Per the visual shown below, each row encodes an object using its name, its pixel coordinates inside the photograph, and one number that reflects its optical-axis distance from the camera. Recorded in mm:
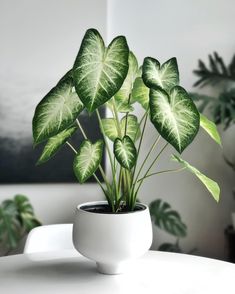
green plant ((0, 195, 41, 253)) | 2355
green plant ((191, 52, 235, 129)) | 2406
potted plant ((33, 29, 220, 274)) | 824
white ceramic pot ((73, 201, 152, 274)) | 951
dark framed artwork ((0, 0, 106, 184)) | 2438
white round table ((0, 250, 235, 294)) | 973
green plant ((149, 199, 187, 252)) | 2412
